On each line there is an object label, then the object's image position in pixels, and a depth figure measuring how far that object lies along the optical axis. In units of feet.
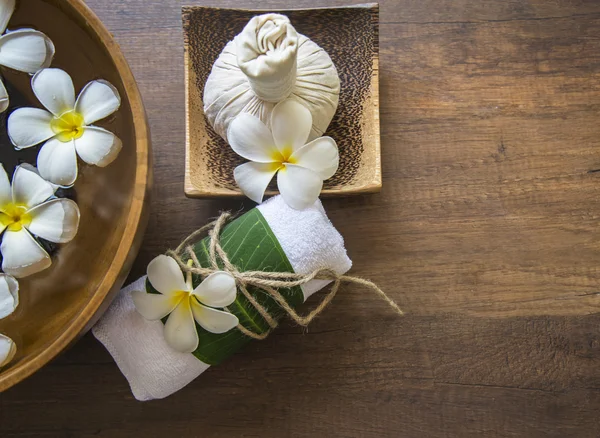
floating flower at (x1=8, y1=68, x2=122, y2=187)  1.43
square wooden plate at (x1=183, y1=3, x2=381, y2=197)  1.95
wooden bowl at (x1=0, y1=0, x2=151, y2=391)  1.53
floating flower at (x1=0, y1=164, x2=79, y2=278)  1.41
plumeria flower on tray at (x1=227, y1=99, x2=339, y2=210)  1.77
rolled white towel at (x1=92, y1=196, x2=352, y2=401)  1.78
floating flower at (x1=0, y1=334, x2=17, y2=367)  1.46
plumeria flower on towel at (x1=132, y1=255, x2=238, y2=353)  1.71
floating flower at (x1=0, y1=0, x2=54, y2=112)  1.46
